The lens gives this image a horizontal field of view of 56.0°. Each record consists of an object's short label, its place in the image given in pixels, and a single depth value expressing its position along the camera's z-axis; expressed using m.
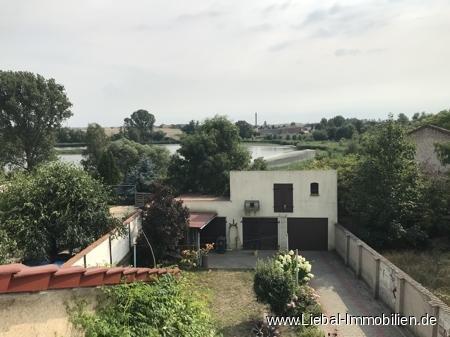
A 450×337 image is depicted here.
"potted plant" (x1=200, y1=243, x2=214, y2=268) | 19.62
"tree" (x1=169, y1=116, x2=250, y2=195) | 28.81
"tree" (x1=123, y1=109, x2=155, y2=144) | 112.81
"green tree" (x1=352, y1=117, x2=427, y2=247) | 19.80
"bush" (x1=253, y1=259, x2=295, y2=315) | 12.59
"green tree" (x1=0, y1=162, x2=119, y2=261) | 14.27
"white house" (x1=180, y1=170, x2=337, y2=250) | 22.59
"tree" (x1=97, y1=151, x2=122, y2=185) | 32.78
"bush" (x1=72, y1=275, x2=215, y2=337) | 4.52
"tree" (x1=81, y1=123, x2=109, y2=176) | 51.80
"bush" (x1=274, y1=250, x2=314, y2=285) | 14.07
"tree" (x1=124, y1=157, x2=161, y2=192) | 31.16
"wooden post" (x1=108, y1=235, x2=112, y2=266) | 15.89
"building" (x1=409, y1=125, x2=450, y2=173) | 26.73
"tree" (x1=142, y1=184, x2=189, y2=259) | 18.72
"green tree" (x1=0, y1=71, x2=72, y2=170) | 40.53
